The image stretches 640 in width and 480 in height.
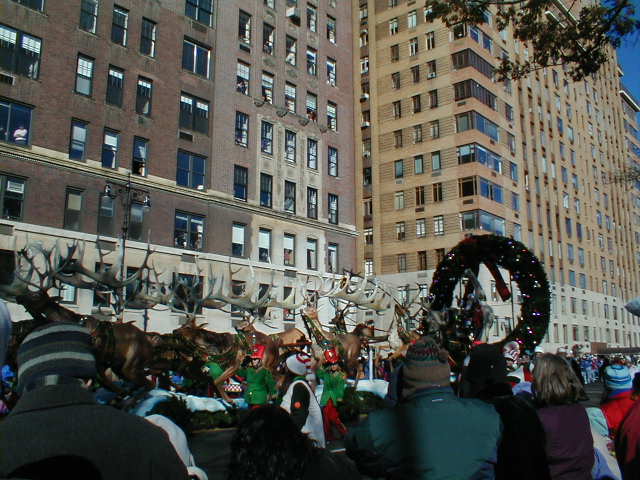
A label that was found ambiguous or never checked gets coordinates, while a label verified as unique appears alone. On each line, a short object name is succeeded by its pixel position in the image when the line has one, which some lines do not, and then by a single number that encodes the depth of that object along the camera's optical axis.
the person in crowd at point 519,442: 4.21
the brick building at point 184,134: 27.59
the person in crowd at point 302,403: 7.02
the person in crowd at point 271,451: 2.70
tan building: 49.19
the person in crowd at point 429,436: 3.50
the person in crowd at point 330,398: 12.73
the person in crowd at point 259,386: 10.90
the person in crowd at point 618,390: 5.35
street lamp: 25.75
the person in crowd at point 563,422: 4.36
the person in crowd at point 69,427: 1.95
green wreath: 10.59
